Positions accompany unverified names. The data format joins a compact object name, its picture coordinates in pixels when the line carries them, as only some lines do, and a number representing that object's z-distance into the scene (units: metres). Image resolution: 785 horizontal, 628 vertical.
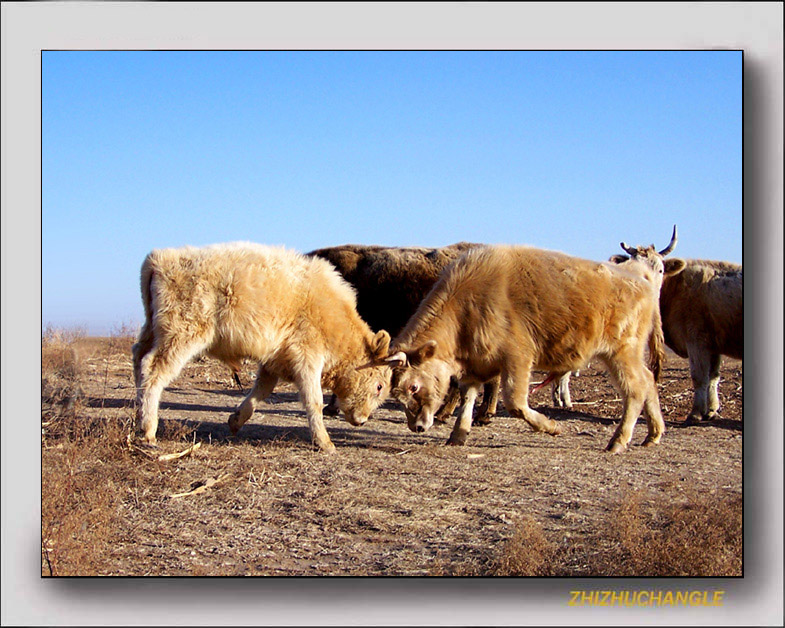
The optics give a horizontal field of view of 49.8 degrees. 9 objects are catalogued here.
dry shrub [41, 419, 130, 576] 5.96
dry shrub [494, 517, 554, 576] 5.91
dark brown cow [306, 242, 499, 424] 12.71
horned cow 12.67
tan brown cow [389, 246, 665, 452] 9.77
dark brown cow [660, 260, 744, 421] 12.43
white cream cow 8.82
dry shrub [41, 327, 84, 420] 10.05
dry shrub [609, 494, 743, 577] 5.98
